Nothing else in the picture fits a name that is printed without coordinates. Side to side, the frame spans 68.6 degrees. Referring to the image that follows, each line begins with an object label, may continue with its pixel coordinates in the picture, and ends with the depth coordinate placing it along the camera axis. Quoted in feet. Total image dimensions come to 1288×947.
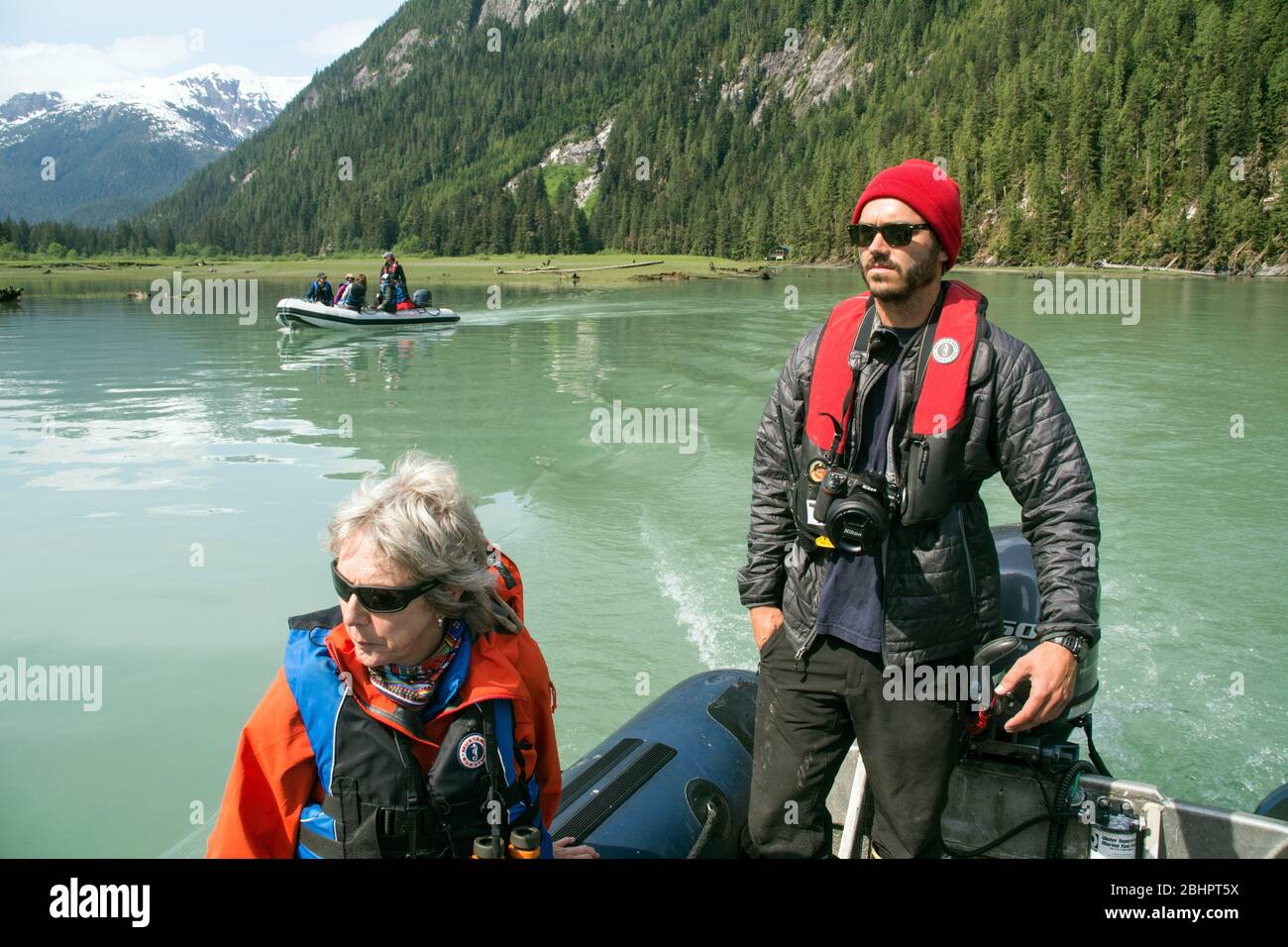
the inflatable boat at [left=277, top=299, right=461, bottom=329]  93.35
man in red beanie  8.68
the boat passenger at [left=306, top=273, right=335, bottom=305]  97.76
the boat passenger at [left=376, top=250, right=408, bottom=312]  99.25
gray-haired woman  7.39
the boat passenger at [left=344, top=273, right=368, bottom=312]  96.83
